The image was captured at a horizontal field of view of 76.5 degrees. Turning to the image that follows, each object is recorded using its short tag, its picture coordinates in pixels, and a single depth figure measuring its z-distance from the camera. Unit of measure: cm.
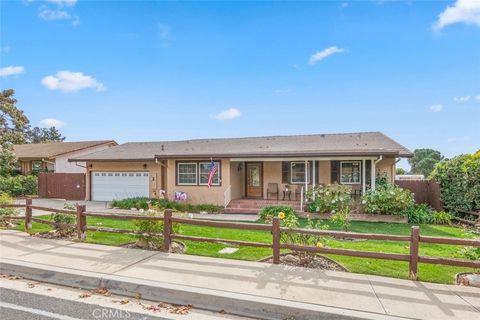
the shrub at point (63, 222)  790
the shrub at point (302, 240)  583
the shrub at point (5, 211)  966
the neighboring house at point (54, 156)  2417
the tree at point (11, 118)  2559
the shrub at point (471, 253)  523
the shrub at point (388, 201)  1220
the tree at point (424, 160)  4244
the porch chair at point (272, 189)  1584
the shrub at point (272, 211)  1225
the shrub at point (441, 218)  1193
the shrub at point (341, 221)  929
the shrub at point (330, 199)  1266
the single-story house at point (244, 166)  1409
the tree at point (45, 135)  6431
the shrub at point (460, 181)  1155
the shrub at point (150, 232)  689
